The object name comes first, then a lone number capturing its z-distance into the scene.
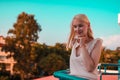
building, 8.68
